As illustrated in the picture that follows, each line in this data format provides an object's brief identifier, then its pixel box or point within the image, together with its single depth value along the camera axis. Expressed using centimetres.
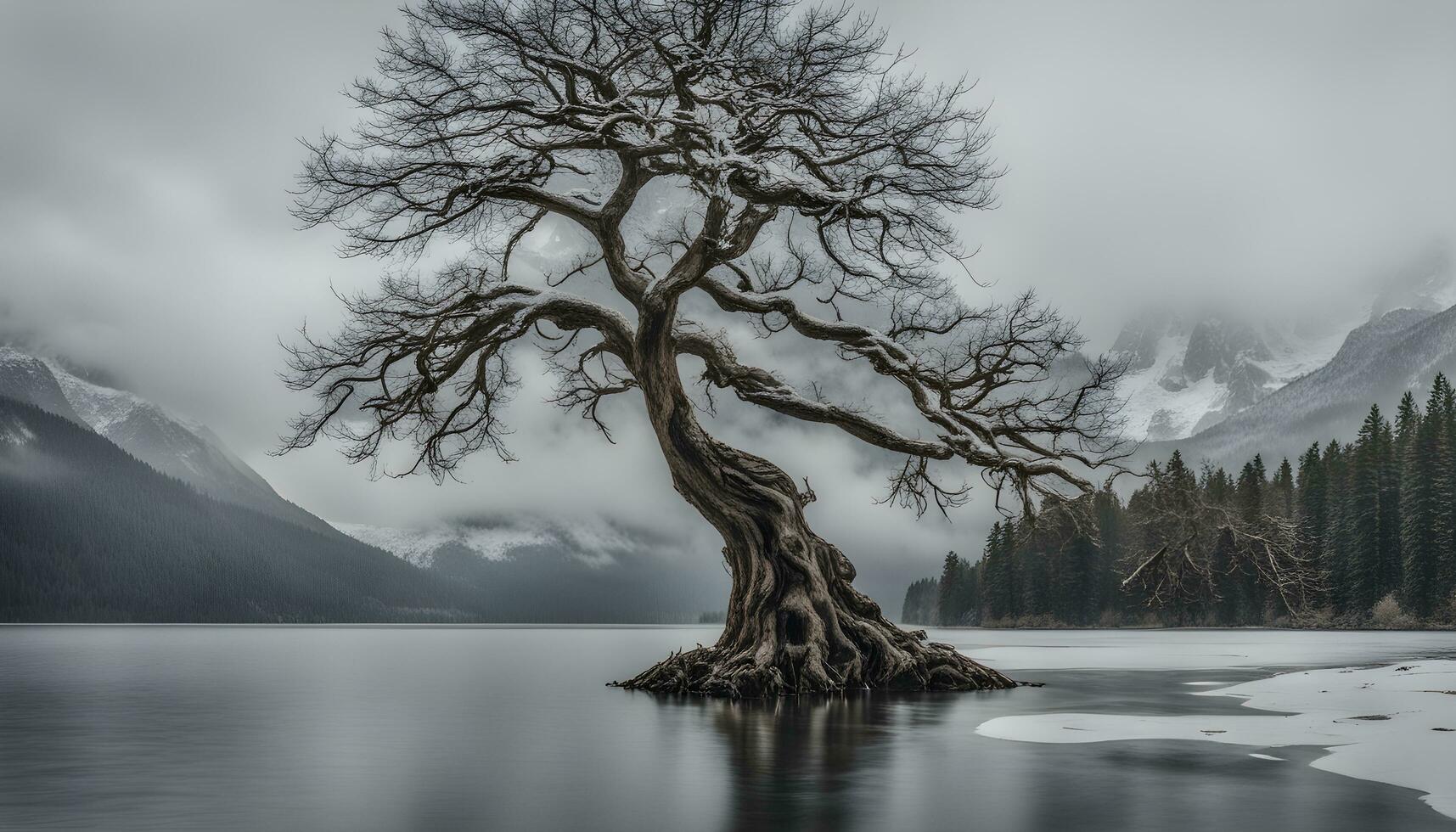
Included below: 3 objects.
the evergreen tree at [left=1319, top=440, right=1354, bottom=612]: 9219
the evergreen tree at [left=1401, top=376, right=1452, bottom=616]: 8306
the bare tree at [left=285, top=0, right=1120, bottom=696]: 1934
